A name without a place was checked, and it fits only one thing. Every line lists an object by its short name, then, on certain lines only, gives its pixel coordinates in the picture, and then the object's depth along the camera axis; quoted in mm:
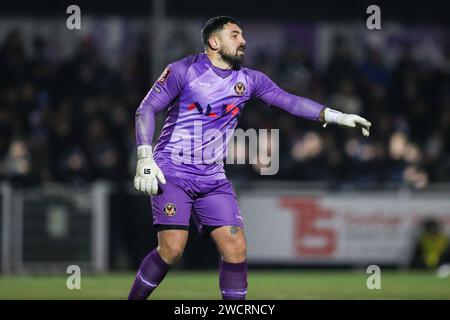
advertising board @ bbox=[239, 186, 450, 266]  33594
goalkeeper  17391
